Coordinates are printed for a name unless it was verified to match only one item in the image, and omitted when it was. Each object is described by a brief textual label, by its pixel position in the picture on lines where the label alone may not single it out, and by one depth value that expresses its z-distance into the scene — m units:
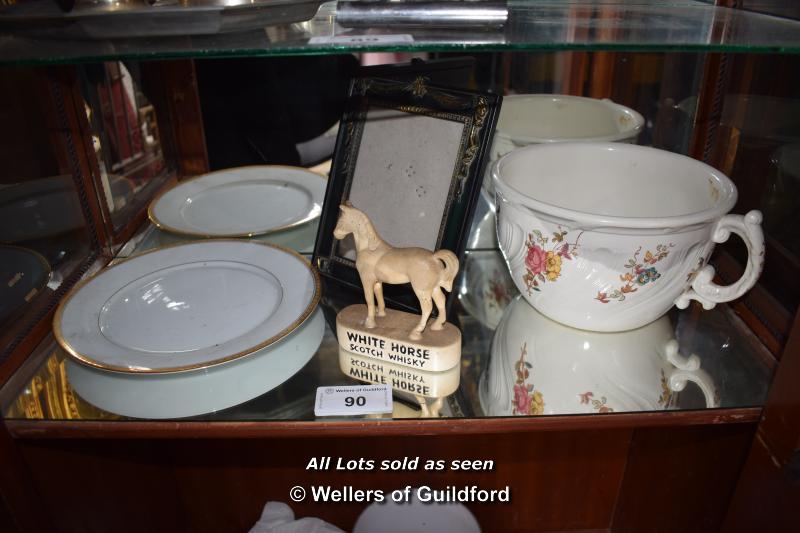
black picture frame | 0.52
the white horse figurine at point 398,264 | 0.47
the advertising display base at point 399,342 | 0.50
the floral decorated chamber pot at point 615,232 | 0.44
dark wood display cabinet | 0.43
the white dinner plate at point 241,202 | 0.68
